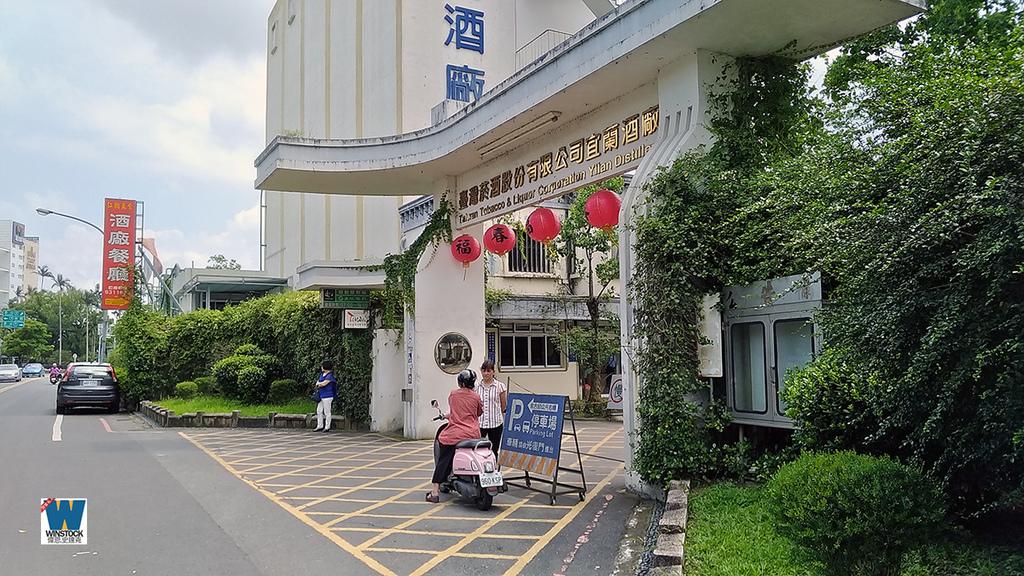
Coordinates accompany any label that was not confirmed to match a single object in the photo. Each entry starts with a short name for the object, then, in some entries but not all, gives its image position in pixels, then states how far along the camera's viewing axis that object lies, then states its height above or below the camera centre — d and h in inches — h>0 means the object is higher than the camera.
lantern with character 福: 527.8 +64.3
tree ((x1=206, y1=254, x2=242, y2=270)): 1766.7 +193.8
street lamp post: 1988.2 -17.2
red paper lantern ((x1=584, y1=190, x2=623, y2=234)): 371.9 +64.7
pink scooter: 302.4 -54.5
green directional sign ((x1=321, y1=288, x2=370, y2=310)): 605.3 +33.9
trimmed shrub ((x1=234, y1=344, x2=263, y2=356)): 759.7 -9.0
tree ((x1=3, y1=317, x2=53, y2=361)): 2758.4 +14.5
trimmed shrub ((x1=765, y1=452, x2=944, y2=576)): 154.9 -37.2
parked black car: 781.3 -46.2
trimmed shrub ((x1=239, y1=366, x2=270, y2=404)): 711.7 -40.8
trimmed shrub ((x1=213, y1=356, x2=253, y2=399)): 725.9 -28.7
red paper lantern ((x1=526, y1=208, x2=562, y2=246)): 438.6 +66.8
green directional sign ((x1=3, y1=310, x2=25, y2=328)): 2465.6 +85.6
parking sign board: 315.9 -41.2
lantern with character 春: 507.8 +68.0
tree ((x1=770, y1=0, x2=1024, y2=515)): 156.9 +17.8
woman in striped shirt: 358.9 -28.7
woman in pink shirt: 321.1 -35.9
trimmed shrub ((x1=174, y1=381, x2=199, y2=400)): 791.1 -50.0
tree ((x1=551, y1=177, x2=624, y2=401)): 721.6 +57.5
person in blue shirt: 603.1 -38.6
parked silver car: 1897.1 -72.7
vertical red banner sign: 1059.3 +143.6
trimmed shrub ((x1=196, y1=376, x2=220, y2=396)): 812.0 -46.1
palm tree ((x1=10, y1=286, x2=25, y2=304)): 3675.7 +252.7
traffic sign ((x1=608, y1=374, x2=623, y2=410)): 440.1 -33.7
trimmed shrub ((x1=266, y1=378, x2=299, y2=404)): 716.0 -47.6
